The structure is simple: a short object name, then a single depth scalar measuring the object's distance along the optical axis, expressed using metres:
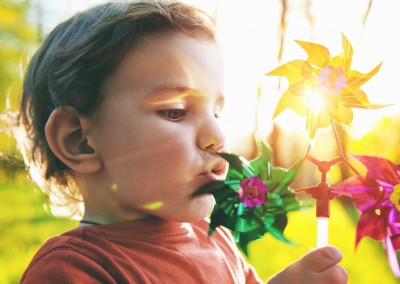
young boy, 0.88
